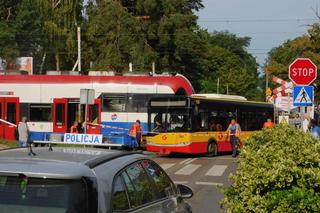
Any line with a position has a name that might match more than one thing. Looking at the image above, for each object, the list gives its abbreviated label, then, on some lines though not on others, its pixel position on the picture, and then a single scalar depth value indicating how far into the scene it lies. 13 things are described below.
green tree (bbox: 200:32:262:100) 110.90
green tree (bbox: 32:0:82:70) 53.34
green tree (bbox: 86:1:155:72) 53.84
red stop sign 17.77
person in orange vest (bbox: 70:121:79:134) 29.45
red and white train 31.12
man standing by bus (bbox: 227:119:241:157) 27.62
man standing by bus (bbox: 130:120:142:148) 28.50
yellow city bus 26.58
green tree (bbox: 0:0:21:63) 61.66
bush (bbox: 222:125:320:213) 6.90
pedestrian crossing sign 18.25
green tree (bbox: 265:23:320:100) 24.28
